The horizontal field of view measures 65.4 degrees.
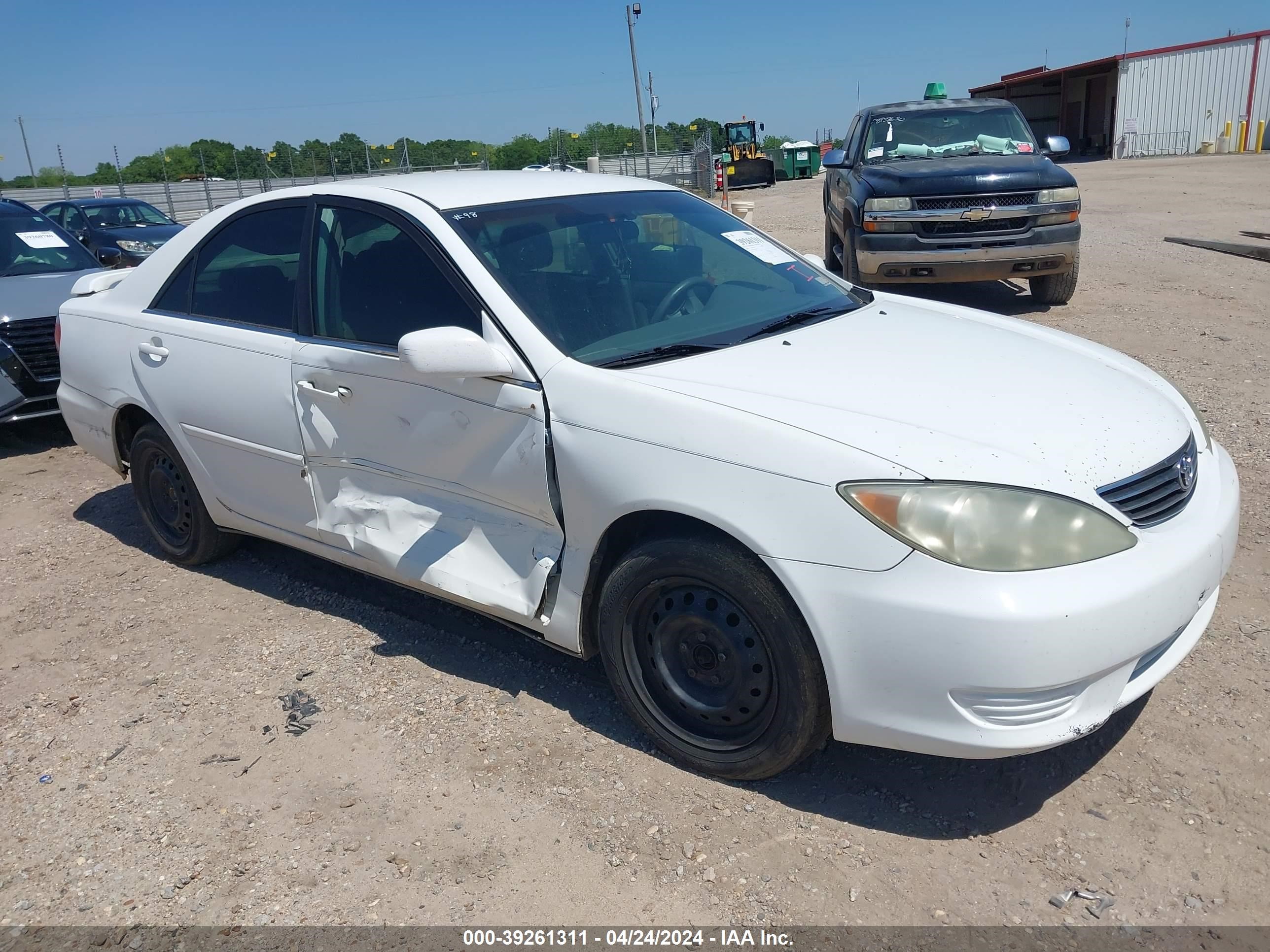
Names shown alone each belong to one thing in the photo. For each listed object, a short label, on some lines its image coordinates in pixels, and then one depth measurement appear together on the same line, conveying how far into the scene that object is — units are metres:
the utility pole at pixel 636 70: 29.59
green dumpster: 39.50
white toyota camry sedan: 2.34
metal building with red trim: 36.03
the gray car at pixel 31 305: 6.57
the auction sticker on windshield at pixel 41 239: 7.91
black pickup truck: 8.13
